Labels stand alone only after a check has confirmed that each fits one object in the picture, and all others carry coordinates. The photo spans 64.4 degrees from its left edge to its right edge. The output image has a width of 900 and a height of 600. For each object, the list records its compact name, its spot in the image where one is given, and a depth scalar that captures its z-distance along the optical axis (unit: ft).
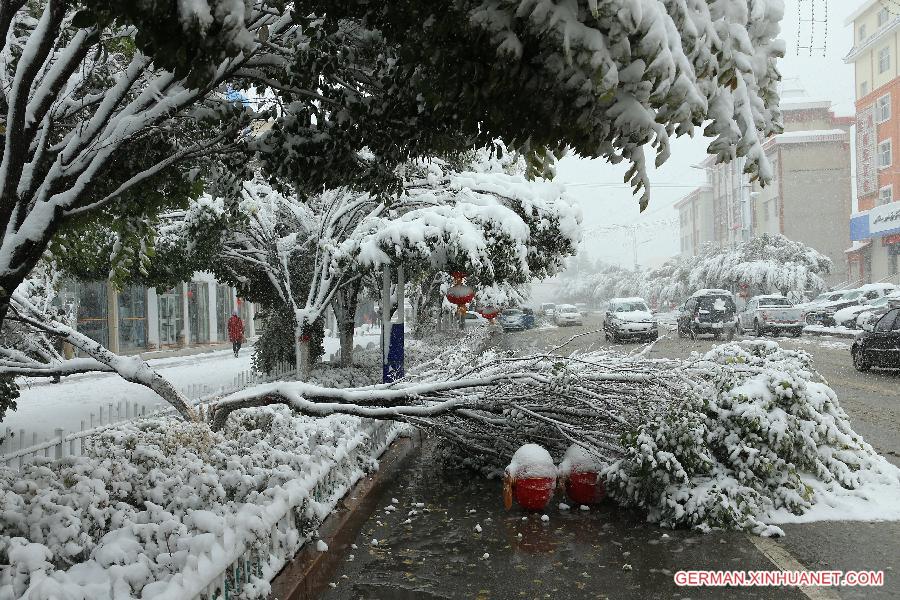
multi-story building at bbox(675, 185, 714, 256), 277.23
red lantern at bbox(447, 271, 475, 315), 50.49
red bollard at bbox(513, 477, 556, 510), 20.88
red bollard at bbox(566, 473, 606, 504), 21.76
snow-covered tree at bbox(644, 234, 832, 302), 142.82
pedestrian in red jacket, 86.93
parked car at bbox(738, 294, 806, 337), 95.71
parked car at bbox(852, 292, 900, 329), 88.79
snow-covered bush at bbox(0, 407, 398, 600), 10.52
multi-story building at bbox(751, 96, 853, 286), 184.85
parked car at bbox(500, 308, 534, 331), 152.35
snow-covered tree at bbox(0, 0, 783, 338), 8.32
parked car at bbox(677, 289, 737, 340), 91.86
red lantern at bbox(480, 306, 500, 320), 87.36
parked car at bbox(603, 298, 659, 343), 91.56
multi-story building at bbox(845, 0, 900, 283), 138.21
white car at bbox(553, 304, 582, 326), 169.07
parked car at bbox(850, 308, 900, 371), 50.55
